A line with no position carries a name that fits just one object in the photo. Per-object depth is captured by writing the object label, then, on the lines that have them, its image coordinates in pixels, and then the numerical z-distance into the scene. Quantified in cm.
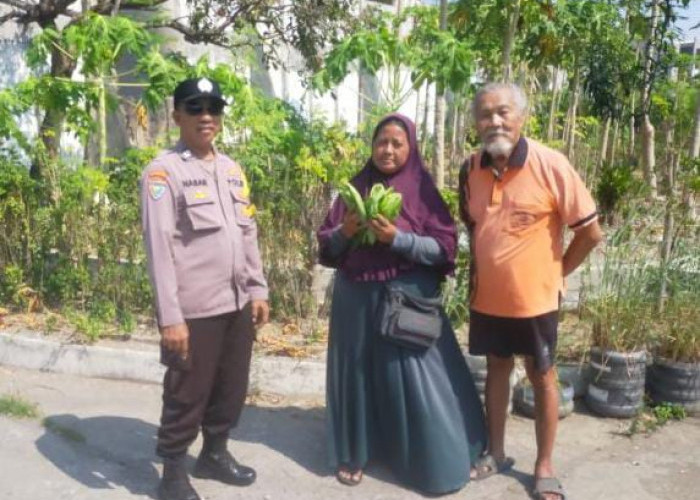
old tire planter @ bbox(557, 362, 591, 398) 507
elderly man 356
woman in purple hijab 376
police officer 337
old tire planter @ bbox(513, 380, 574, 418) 480
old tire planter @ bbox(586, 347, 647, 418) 480
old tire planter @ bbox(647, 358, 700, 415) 487
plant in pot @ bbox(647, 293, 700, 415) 489
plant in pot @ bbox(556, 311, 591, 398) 509
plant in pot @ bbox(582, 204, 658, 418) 482
